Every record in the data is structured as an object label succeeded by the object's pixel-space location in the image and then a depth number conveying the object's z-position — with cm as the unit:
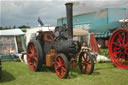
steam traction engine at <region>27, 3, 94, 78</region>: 511
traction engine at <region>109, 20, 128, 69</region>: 661
